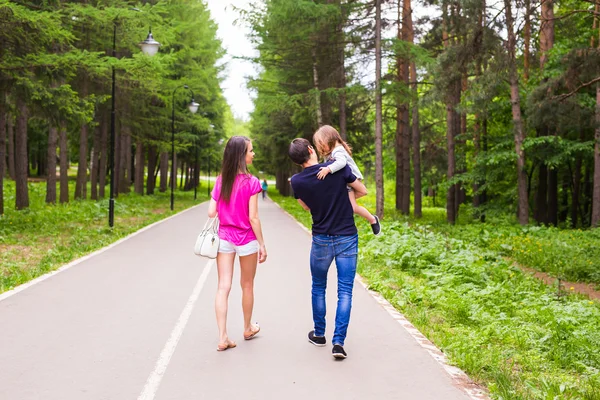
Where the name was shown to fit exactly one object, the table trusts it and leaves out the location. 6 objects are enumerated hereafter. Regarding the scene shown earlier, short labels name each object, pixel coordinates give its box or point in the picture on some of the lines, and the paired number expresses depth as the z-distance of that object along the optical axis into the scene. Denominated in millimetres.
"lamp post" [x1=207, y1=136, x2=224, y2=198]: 52353
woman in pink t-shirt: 6035
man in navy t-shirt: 5871
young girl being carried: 5867
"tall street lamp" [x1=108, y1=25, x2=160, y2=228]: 18625
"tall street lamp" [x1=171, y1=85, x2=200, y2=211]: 32691
